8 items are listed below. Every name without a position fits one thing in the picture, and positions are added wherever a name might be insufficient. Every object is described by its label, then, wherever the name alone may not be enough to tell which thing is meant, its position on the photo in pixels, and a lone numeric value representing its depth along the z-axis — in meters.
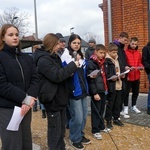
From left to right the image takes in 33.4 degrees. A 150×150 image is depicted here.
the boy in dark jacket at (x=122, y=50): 5.84
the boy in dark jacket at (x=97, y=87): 4.58
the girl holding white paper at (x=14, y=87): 2.84
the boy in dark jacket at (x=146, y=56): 6.08
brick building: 8.19
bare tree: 32.28
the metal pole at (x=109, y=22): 8.80
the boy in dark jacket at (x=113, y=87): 5.15
